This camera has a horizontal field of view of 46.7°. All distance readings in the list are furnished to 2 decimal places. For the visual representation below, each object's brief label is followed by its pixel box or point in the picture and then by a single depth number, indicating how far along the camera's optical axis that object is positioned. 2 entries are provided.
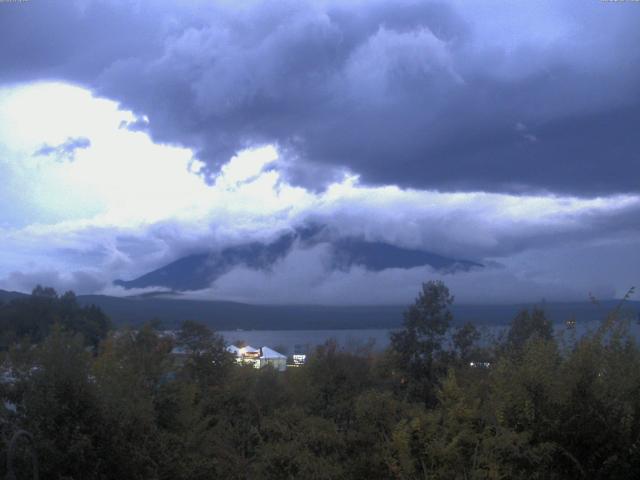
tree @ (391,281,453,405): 31.48
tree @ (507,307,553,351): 21.03
